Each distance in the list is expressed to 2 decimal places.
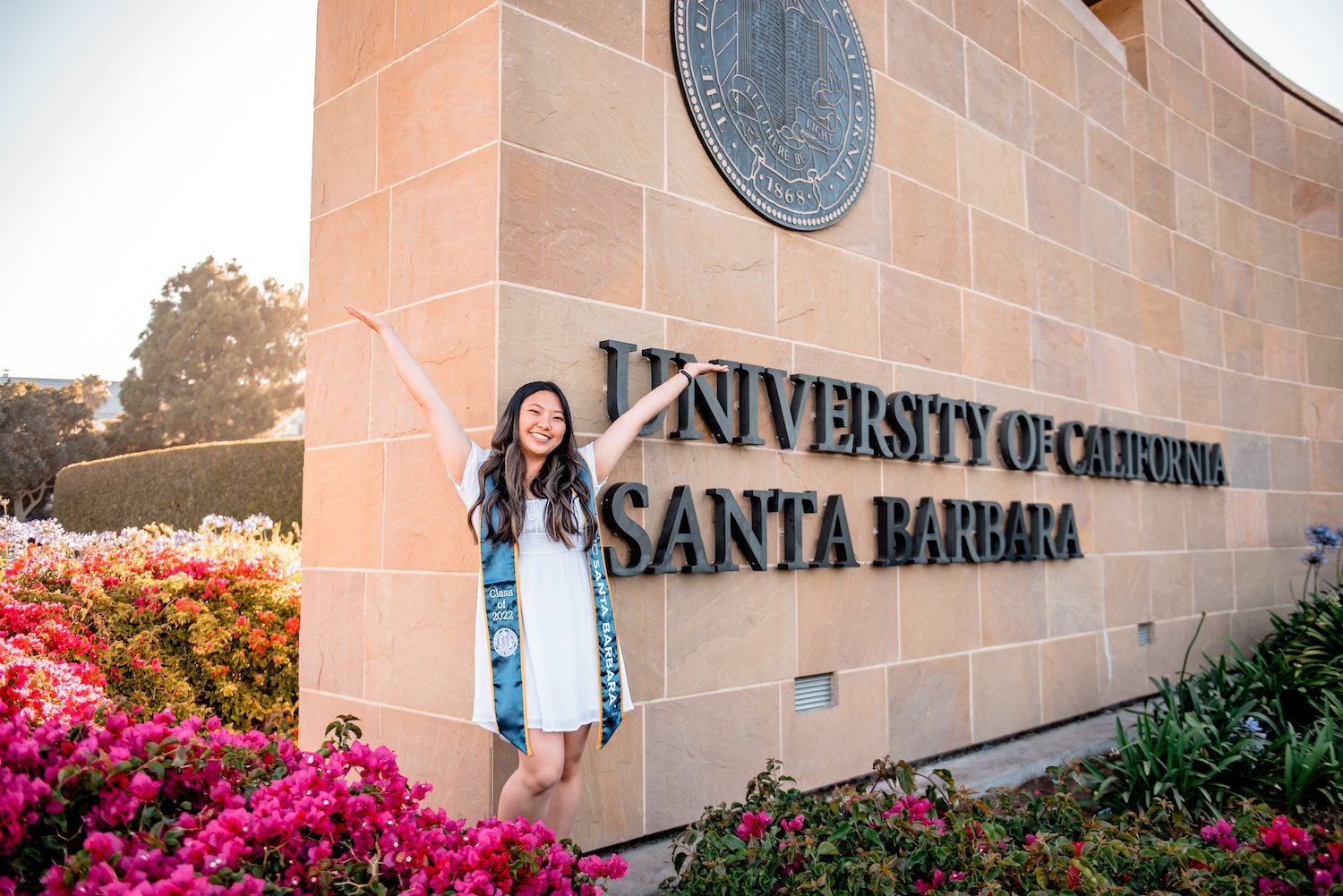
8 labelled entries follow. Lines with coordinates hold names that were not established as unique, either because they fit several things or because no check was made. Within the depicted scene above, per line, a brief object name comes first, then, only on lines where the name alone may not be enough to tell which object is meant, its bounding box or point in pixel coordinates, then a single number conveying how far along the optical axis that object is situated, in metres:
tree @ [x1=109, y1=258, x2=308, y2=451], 19.38
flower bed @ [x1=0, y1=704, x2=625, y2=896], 1.91
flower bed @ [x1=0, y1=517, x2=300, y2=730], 5.31
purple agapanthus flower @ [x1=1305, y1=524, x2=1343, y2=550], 7.53
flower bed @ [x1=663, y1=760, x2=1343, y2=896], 2.79
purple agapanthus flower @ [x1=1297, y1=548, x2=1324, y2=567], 7.34
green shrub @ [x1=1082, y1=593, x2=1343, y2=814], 4.60
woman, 3.24
